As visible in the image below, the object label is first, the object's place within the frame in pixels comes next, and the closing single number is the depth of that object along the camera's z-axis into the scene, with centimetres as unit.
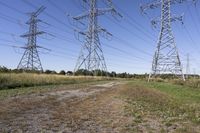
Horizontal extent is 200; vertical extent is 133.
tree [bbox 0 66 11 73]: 1604
